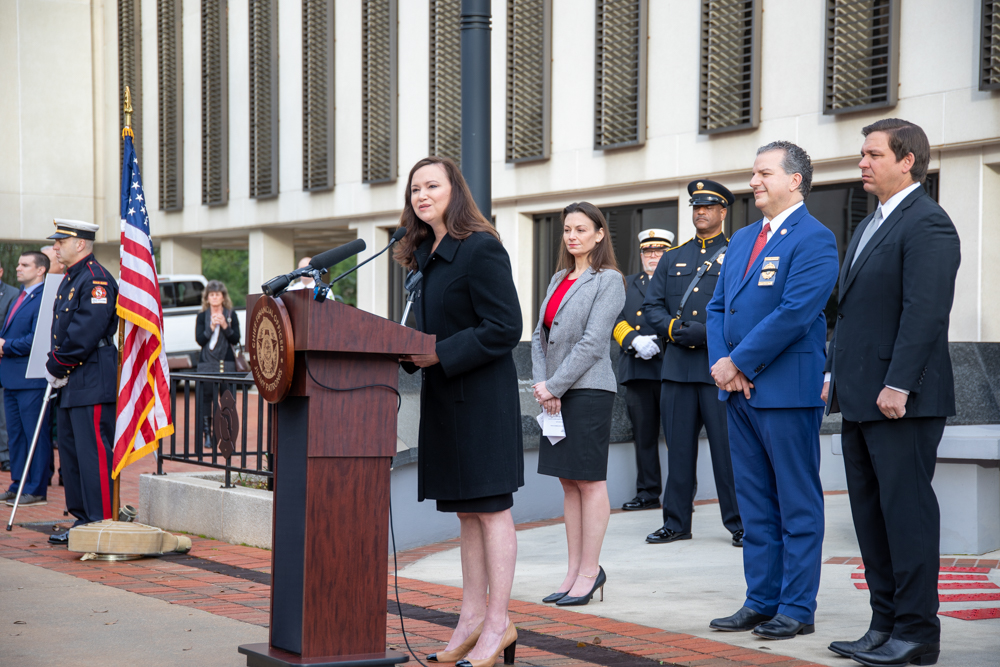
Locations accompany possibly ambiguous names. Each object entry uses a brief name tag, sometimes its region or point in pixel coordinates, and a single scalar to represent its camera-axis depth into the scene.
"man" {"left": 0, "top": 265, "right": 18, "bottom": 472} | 12.08
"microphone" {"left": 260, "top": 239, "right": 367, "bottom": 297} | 3.78
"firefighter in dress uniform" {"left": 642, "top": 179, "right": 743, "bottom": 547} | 7.02
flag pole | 7.43
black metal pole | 7.00
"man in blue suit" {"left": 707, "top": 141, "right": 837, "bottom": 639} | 4.84
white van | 22.39
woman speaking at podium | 4.29
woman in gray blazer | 5.54
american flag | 7.40
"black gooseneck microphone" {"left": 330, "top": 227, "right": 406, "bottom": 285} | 4.21
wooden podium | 3.82
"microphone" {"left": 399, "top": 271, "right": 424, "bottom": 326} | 4.36
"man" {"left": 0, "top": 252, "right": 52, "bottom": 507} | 9.66
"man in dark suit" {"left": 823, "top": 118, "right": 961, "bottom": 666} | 4.33
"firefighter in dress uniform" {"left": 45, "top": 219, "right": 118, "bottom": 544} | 7.62
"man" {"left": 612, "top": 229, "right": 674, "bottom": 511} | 8.36
